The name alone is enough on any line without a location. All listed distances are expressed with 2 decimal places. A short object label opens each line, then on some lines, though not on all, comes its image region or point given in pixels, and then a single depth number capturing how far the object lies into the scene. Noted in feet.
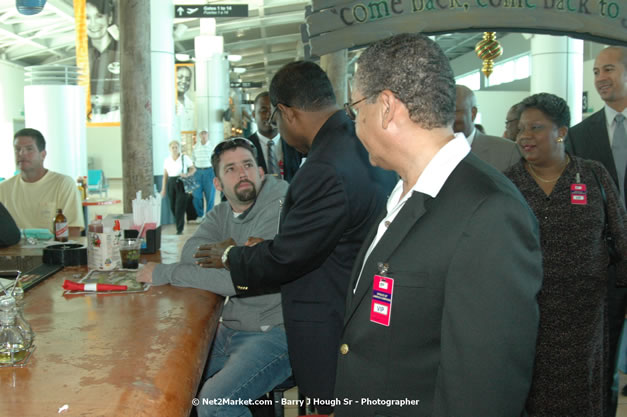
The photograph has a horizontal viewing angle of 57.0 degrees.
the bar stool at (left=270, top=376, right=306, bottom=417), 8.09
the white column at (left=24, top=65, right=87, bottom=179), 27.27
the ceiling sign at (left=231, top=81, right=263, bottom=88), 85.35
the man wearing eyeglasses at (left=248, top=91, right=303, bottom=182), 17.46
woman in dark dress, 8.36
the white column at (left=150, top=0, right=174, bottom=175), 34.86
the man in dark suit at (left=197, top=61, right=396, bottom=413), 6.72
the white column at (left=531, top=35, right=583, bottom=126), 36.04
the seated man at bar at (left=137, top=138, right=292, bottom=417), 7.39
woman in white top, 32.50
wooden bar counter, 3.99
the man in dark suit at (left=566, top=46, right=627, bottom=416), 10.59
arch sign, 7.83
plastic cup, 8.71
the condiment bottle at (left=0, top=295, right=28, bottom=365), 4.62
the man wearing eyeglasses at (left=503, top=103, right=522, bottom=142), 15.18
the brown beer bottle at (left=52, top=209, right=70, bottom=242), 10.69
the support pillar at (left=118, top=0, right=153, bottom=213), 19.30
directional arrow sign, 38.06
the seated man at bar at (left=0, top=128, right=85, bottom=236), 13.67
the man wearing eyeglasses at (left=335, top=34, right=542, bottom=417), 3.73
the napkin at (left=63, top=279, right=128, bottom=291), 7.28
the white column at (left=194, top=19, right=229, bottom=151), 56.59
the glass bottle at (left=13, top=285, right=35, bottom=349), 4.81
